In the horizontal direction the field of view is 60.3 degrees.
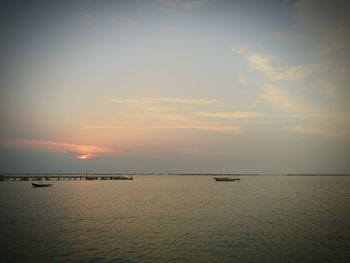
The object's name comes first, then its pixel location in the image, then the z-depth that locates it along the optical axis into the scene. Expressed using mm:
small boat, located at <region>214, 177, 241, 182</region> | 163425
